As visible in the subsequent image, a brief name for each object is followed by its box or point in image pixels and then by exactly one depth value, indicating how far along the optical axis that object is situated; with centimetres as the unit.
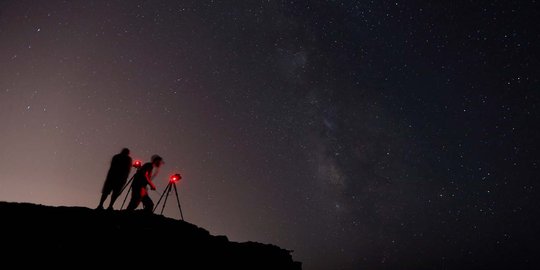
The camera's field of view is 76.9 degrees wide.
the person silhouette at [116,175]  780
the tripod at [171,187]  984
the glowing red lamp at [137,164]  912
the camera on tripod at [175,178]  982
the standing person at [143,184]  834
